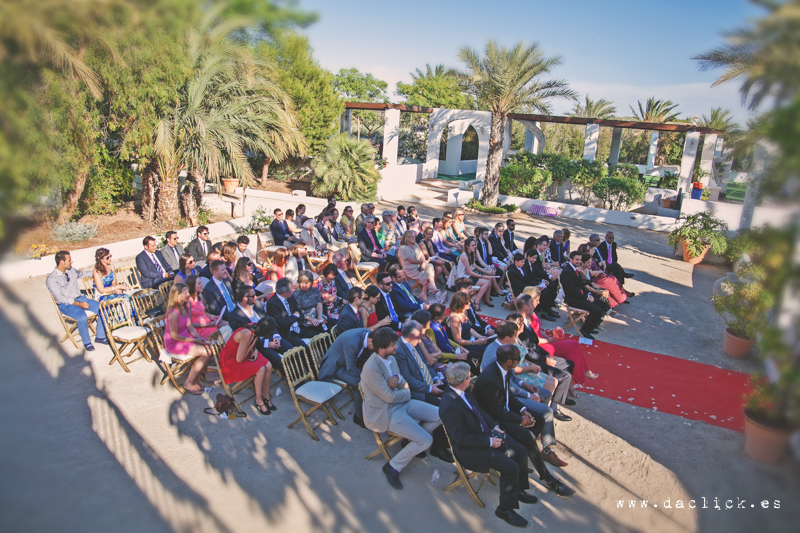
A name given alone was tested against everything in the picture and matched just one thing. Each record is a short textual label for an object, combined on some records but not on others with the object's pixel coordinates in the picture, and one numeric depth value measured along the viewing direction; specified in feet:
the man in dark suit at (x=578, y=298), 27.66
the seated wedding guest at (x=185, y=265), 24.38
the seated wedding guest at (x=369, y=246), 34.60
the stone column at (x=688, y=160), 70.50
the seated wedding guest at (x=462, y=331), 20.68
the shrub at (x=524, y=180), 71.97
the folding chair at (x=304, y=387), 16.99
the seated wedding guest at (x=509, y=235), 38.42
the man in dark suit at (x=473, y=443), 14.02
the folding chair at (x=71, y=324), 22.03
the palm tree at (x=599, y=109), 119.96
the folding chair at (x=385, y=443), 15.70
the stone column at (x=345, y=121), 84.21
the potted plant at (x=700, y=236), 44.91
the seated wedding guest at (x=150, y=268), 25.46
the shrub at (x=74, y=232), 36.88
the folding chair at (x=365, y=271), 32.63
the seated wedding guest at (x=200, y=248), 28.96
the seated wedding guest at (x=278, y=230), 35.04
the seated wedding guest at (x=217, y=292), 22.20
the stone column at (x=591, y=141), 73.38
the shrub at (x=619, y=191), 66.74
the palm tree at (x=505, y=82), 63.98
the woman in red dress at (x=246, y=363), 17.97
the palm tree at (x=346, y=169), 60.34
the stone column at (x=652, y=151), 107.39
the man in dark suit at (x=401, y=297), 24.44
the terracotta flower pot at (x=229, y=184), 60.44
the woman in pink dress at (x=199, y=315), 20.53
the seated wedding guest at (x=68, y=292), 21.69
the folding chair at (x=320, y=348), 18.54
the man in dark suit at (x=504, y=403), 15.26
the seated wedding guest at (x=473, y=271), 31.50
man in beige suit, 15.28
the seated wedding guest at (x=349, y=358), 17.95
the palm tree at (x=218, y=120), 37.58
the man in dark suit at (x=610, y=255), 35.04
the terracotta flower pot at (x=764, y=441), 8.79
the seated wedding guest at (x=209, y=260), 24.47
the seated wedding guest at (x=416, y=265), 31.27
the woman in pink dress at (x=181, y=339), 19.06
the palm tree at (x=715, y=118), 95.84
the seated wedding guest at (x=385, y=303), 22.81
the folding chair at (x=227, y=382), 18.30
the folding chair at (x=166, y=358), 19.08
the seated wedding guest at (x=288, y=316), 20.84
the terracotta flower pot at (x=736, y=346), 25.79
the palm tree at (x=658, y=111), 119.55
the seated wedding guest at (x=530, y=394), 16.74
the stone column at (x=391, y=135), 78.74
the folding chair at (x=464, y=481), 14.34
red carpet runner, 20.72
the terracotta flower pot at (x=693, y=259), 46.22
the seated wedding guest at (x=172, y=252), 27.43
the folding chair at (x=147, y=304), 22.61
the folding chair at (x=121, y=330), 20.53
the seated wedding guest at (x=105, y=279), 23.44
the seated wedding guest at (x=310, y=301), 22.20
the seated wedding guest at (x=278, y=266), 27.20
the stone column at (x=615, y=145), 83.88
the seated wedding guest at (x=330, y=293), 24.16
